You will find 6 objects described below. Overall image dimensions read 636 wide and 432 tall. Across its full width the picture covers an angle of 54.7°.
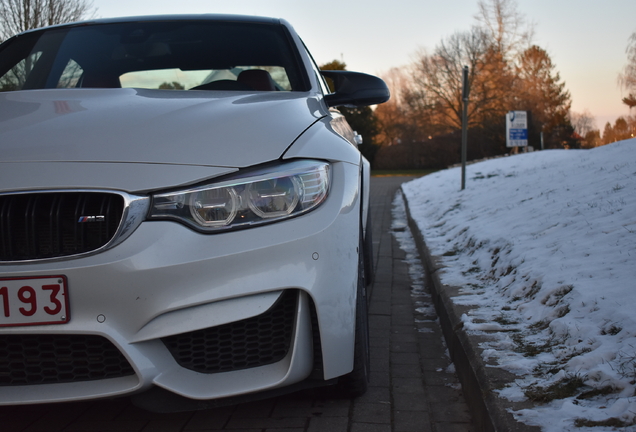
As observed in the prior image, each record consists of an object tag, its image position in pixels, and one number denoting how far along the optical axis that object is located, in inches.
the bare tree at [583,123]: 2351.1
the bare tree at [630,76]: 933.1
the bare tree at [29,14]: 565.9
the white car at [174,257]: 73.6
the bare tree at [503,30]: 1792.6
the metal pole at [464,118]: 392.8
